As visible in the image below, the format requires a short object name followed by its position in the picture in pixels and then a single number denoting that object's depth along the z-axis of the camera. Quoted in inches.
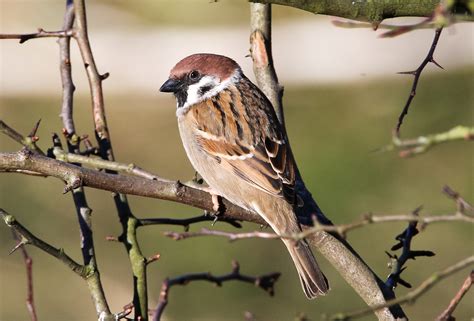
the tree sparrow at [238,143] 263.7
